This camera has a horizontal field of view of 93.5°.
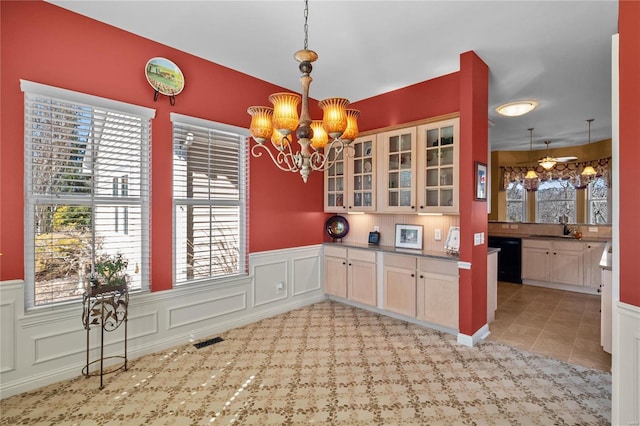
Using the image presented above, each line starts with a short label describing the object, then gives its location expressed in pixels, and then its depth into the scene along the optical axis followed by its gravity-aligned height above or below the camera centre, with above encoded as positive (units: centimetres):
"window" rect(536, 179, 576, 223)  702 +28
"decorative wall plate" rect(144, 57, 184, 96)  290 +135
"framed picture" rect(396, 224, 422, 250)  402 -33
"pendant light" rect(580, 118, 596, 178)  603 +83
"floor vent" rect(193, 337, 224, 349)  307 -136
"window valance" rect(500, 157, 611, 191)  632 +91
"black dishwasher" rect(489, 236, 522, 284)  586 -93
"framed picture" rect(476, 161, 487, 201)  318 +34
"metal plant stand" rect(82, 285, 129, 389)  237 -84
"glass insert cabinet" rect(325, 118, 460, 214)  345 +51
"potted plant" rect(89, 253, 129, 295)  242 -54
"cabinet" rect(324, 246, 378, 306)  403 -87
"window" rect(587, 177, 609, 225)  651 +26
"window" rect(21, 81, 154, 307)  236 +20
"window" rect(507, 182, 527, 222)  766 +29
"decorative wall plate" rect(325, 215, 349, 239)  471 -23
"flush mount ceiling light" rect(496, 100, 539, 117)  385 +136
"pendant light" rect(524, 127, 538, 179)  660 +86
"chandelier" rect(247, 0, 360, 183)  199 +64
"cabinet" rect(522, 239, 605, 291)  512 -88
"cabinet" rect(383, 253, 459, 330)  330 -90
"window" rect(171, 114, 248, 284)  316 +14
